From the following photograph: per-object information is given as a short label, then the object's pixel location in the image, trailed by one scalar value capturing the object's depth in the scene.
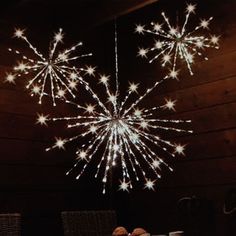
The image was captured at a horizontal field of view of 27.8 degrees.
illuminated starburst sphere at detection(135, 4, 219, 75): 4.05
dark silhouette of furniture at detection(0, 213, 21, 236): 2.99
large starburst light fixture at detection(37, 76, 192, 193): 4.23
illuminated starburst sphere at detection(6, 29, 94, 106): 4.27
